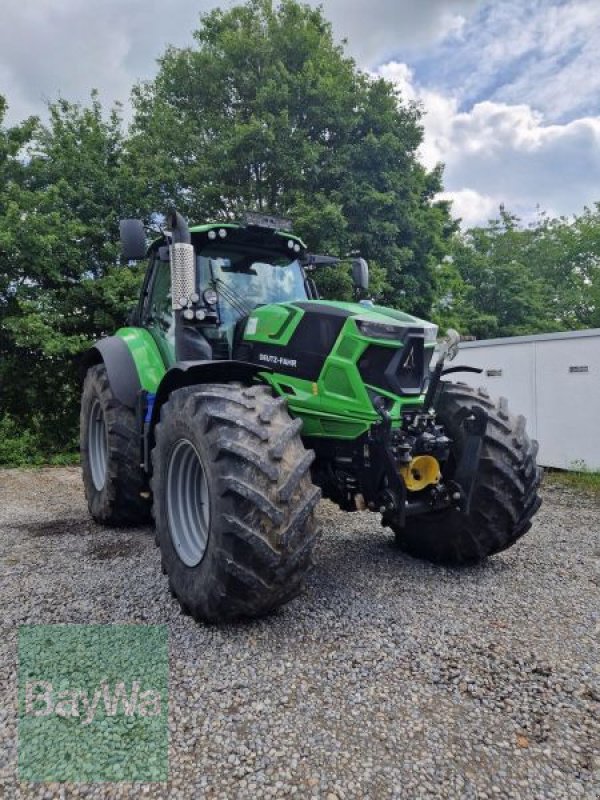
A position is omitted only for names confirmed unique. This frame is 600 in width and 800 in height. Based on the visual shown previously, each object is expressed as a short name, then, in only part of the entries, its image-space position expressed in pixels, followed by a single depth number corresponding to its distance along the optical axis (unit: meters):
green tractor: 2.65
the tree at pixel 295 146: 12.34
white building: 8.06
